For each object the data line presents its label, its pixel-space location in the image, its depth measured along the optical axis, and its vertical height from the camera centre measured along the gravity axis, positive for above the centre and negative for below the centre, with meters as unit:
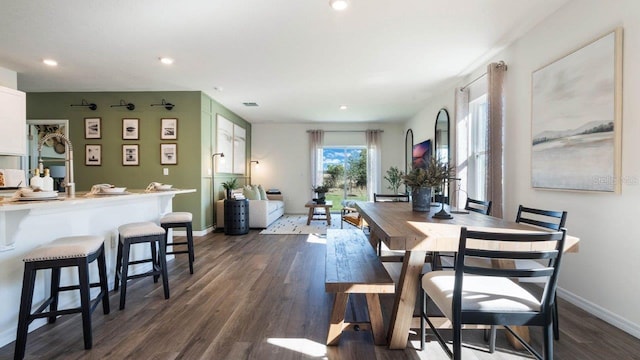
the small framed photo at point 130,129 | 5.46 +0.84
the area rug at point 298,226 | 5.91 -1.07
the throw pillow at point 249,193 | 6.48 -0.38
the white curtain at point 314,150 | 8.47 +0.73
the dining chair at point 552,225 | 1.90 -0.32
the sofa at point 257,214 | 6.04 -0.77
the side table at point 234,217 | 5.62 -0.76
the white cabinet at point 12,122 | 4.02 +0.72
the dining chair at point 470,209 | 2.67 -0.32
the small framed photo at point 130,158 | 5.50 +0.32
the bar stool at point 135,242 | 2.48 -0.57
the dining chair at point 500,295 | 1.29 -0.57
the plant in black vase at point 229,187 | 5.82 -0.22
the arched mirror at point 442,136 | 5.21 +0.72
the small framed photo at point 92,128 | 5.46 +0.85
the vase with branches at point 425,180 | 2.45 -0.03
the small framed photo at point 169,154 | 5.48 +0.39
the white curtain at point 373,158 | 8.42 +0.51
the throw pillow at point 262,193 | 7.14 -0.42
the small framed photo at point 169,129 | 5.45 +0.84
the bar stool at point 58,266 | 1.77 -0.56
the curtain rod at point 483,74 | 3.43 +1.30
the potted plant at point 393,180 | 7.68 -0.11
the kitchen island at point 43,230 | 1.93 -0.42
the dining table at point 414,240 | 1.54 -0.33
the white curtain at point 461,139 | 4.38 +0.55
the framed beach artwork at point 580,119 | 2.13 +0.46
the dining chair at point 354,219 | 5.11 -0.75
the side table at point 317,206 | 6.70 -0.73
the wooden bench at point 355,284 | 1.78 -0.63
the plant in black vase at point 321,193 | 6.96 -0.39
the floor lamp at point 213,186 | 6.00 -0.20
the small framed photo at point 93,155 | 5.49 +0.37
